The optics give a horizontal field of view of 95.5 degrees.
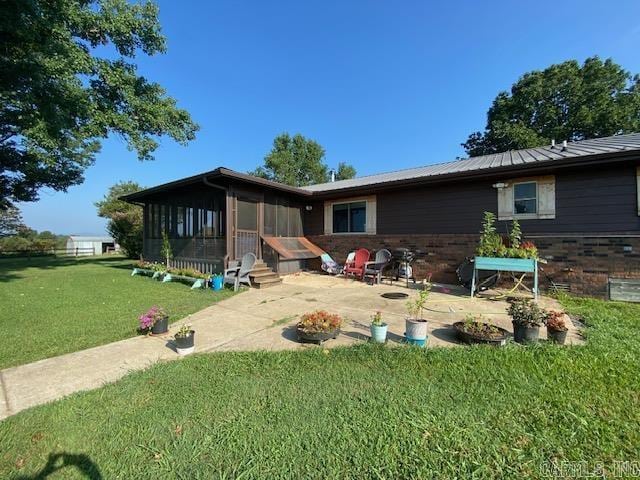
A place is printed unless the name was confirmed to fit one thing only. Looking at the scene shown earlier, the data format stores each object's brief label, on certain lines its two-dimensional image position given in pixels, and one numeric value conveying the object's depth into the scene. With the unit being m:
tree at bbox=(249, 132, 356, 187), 33.31
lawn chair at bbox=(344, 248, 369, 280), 9.49
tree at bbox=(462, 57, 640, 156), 19.20
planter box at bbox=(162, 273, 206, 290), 8.46
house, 6.48
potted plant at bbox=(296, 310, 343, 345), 3.82
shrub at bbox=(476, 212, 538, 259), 6.43
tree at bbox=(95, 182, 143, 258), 19.59
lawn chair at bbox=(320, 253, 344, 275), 10.51
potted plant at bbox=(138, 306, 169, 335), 4.21
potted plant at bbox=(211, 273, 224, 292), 8.16
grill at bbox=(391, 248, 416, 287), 8.80
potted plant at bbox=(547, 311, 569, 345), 3.63
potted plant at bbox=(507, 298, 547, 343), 3.61
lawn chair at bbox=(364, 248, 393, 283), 8.73
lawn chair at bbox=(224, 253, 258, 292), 8.13
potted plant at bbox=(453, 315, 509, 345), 3.58
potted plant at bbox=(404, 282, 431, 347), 3.62
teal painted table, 6.12
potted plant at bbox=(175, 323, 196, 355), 3.59
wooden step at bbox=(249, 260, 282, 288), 8.50
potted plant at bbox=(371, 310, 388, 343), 3.76
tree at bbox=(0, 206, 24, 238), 30.23
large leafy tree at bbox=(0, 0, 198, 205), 8.38
